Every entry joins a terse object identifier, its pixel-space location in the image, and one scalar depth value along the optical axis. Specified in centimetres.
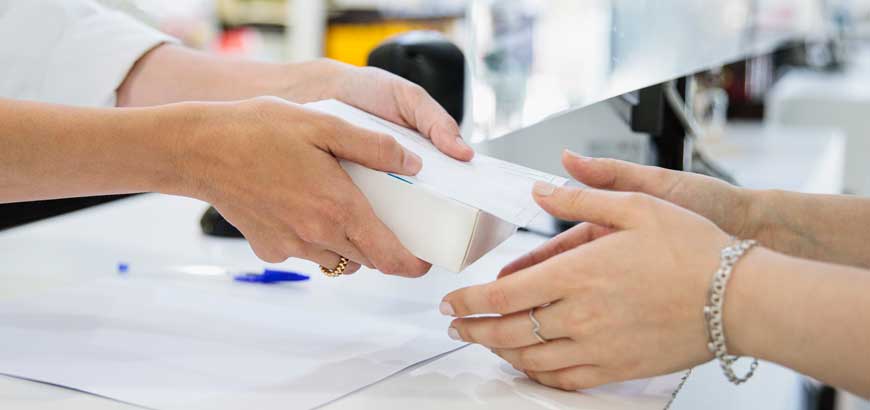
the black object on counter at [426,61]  137
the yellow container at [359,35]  377
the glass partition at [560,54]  109
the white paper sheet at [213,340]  67
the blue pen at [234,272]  95
